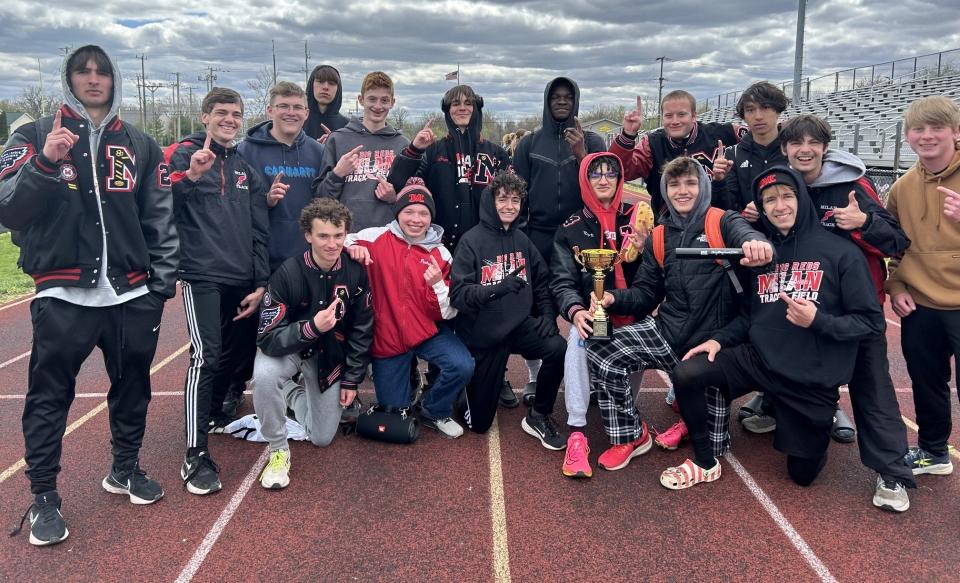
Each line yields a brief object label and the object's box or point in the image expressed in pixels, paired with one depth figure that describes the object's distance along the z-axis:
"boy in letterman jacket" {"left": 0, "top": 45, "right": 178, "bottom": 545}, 2.98
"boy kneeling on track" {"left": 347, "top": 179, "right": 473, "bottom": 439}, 4.24
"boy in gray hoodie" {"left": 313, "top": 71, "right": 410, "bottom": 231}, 4.59
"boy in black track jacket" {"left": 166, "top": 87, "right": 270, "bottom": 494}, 3.66
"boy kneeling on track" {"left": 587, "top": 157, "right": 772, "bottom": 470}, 3.76
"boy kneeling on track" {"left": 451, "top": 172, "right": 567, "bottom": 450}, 4.27
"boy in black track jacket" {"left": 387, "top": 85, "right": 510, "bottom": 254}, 4.75
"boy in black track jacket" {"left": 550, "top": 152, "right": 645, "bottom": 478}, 3.98
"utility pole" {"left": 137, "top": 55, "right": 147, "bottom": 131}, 59.34
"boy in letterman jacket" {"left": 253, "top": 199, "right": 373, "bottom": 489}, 3.75
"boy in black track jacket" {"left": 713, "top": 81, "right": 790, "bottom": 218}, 4.16
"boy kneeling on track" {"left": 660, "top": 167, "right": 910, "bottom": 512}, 3.33
